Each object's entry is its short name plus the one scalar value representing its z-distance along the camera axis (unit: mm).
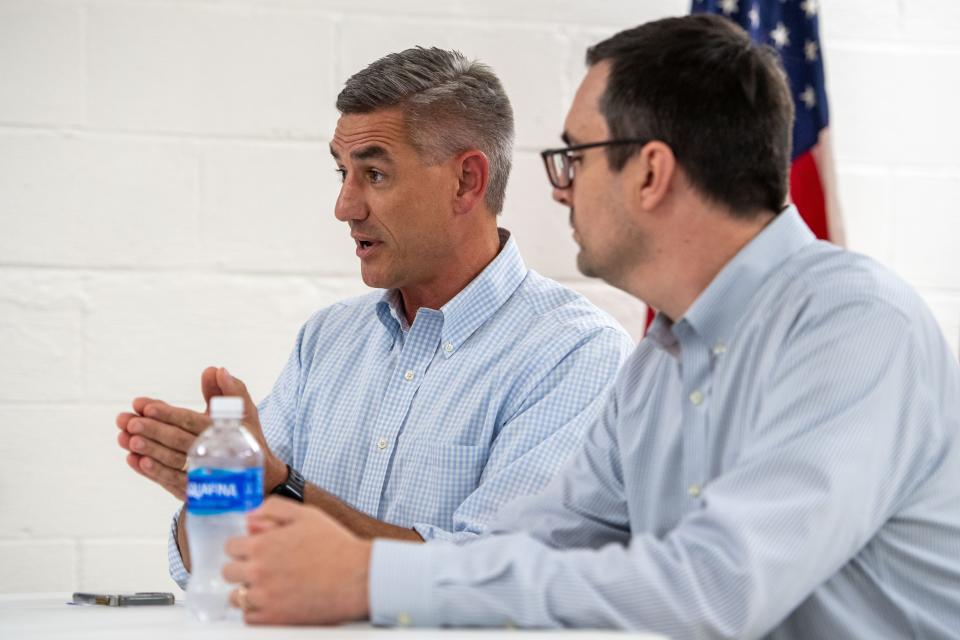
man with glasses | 2364
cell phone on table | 2913
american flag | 3578
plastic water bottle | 2741
